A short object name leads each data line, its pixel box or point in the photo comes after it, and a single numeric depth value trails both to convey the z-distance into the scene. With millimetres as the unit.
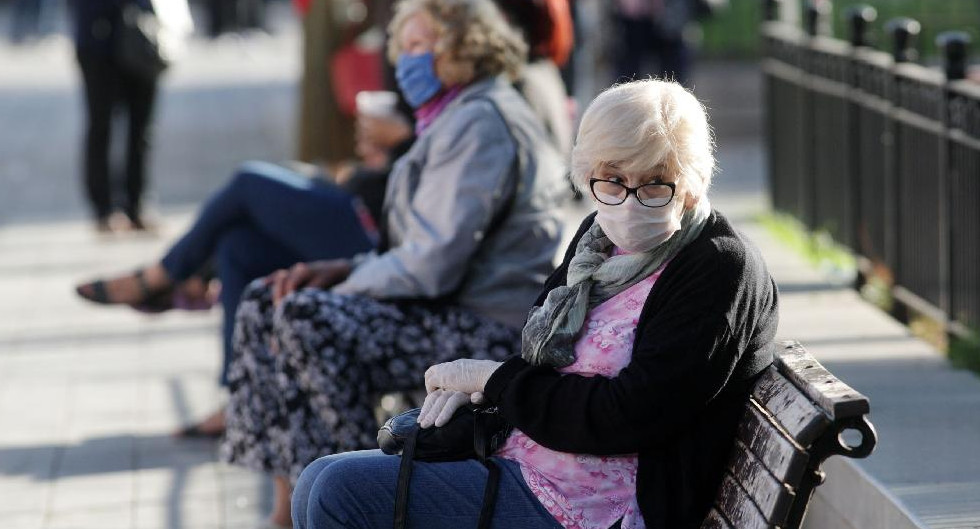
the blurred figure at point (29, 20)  50812
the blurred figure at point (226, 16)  49156
